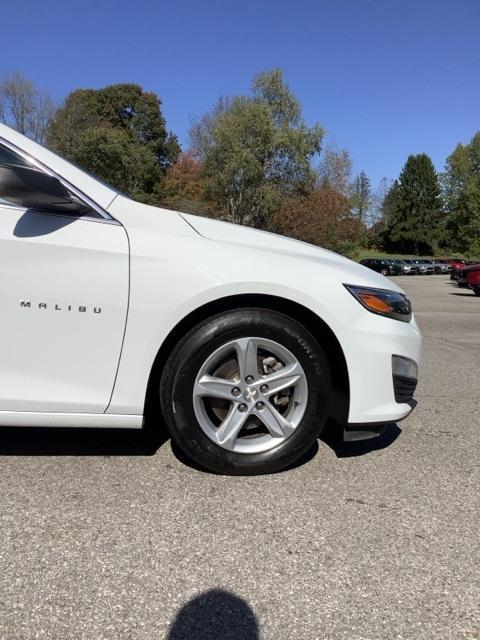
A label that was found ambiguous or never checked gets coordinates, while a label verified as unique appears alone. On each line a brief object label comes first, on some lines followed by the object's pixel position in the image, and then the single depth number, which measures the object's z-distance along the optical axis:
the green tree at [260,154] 39.66
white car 2.48
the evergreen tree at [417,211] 76.88
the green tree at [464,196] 54.38
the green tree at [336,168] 57.66
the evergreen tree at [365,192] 87.81
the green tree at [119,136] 37.00
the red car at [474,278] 18.17
